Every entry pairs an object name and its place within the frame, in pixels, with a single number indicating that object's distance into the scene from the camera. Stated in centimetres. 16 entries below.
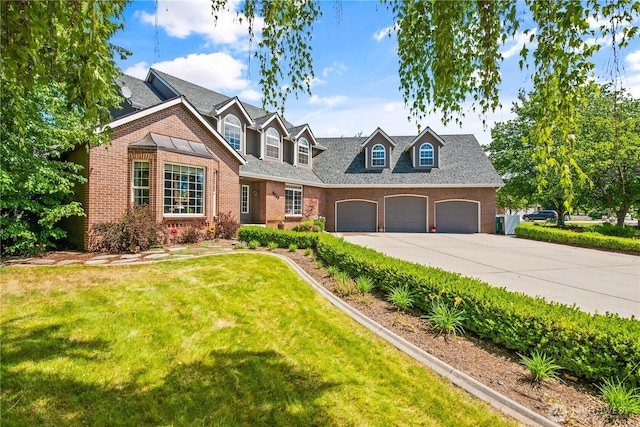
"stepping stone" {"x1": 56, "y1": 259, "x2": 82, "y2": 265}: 779
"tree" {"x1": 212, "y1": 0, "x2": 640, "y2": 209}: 246
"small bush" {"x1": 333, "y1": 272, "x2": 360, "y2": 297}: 630
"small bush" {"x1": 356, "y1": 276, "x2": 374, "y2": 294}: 627
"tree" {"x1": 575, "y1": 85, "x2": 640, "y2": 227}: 1717
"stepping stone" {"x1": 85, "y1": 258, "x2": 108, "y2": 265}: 785
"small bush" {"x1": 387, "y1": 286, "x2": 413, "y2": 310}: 546
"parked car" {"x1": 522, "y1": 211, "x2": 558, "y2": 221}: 5012
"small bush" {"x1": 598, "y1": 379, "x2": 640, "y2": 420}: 297
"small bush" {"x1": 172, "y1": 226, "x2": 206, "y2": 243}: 1168
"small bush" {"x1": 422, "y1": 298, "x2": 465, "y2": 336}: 462
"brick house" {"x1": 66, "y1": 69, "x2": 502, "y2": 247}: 1070
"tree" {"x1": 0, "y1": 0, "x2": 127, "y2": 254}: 231
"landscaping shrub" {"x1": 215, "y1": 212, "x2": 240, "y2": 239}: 1340
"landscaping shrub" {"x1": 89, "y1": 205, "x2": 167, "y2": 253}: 952
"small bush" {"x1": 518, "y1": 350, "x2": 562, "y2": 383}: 352
